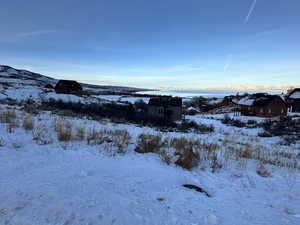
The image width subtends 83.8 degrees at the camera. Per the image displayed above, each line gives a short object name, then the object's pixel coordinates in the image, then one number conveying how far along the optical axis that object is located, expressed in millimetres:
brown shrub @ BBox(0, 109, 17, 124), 5527
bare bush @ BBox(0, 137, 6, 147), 3504
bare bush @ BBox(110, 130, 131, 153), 4293
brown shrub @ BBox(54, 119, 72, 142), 4350
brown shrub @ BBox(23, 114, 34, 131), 4924
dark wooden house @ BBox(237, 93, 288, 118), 33406
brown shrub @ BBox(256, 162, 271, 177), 3403
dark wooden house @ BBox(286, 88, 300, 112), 42959
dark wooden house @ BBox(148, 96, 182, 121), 27078
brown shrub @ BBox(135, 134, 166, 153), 4373
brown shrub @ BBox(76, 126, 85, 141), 4719
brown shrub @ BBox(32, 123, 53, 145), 3988
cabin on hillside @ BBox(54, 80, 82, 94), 47472
